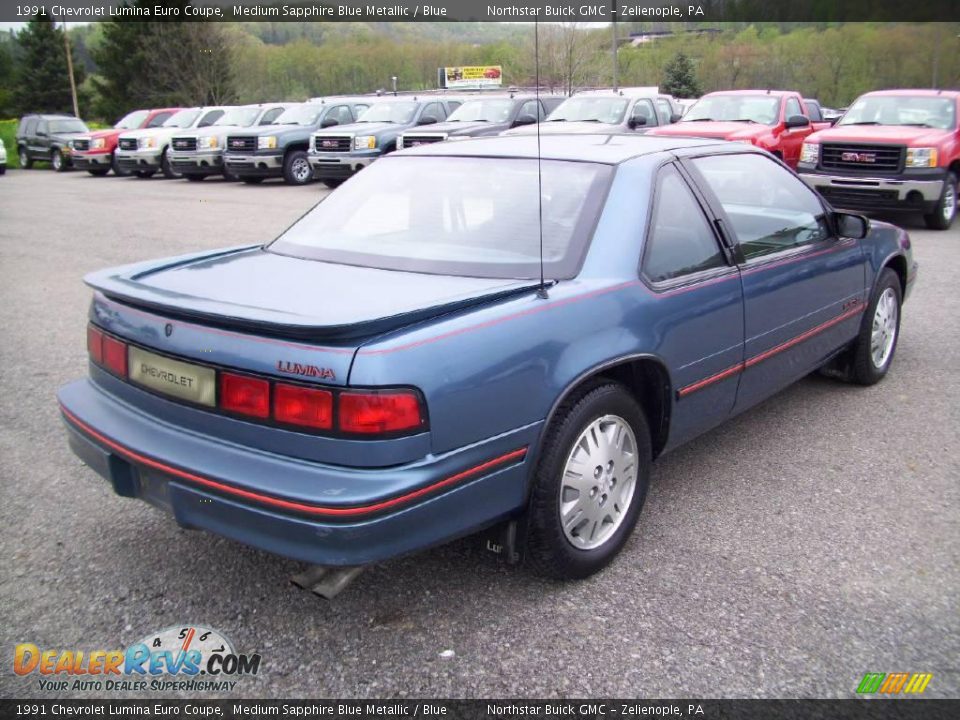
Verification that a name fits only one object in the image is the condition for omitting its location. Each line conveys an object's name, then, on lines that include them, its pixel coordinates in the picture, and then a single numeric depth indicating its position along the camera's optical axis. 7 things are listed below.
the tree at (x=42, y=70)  50.22
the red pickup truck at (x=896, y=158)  10.82
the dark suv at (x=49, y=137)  27.03
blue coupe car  2.44
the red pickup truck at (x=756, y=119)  12.61
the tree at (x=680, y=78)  45.19
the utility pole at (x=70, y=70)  44.47
